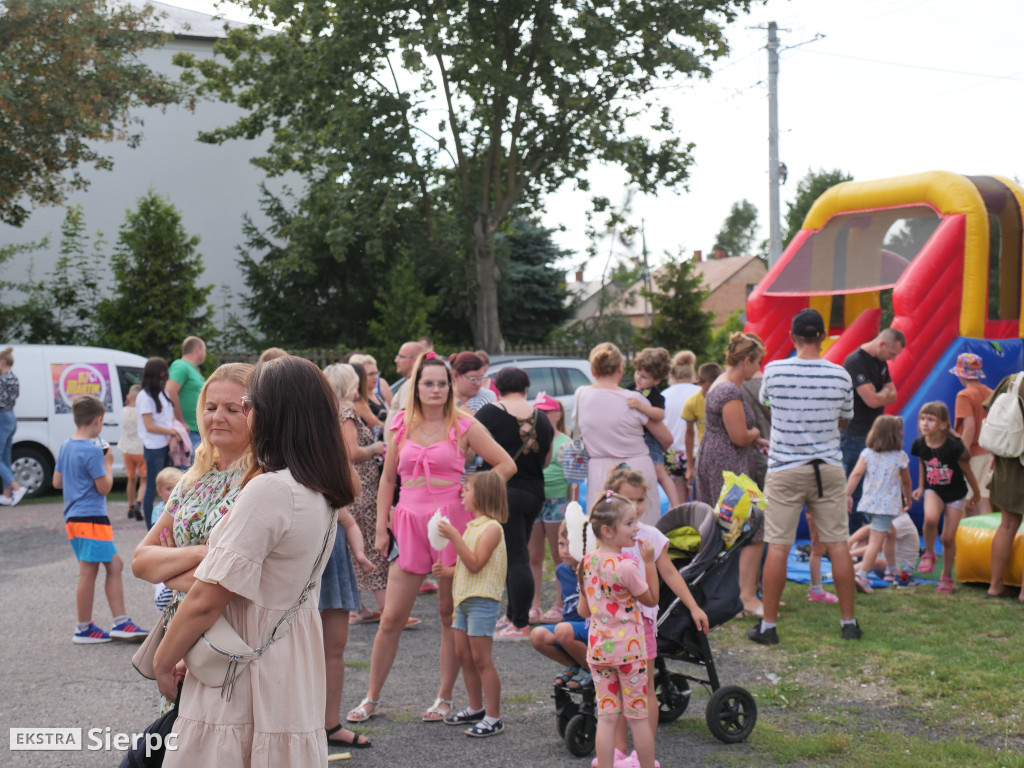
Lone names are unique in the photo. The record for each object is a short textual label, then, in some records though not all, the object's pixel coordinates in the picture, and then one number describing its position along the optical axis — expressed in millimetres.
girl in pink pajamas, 4246
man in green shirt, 10078
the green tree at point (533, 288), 30312
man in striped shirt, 6680
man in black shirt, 8414
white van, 13883
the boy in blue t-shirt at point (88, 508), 6625
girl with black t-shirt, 8375
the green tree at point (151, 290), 18844
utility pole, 23641
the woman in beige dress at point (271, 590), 2457
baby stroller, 4879
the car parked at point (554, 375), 14430
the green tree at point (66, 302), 20812
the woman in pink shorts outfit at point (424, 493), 5219
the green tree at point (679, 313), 34000
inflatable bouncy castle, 10258
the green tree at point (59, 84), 15922
